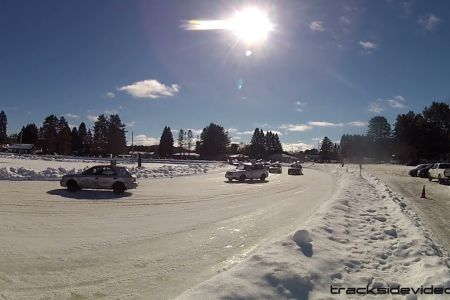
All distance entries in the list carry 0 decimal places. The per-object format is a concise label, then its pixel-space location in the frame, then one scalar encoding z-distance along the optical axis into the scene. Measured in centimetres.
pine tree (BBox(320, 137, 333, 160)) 18675
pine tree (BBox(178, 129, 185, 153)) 18912
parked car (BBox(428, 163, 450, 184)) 3638
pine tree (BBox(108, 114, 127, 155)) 14288
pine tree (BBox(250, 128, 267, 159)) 17088
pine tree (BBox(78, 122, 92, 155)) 15040
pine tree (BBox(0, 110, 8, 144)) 16438
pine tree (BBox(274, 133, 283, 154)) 18561
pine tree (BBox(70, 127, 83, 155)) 14955
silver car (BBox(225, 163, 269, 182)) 3588
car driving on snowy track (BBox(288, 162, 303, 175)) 5172
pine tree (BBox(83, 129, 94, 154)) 14915
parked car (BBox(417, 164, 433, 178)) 4769
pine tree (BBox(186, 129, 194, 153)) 18762
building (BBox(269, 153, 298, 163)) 15875
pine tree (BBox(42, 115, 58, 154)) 14099
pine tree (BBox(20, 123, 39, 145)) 16888
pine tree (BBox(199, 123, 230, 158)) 14750
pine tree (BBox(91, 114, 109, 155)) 14525
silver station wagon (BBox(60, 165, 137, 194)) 2217
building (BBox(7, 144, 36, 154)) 14175
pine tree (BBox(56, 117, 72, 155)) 14075
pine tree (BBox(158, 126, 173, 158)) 14977
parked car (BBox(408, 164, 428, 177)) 4950
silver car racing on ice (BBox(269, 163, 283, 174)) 5675
